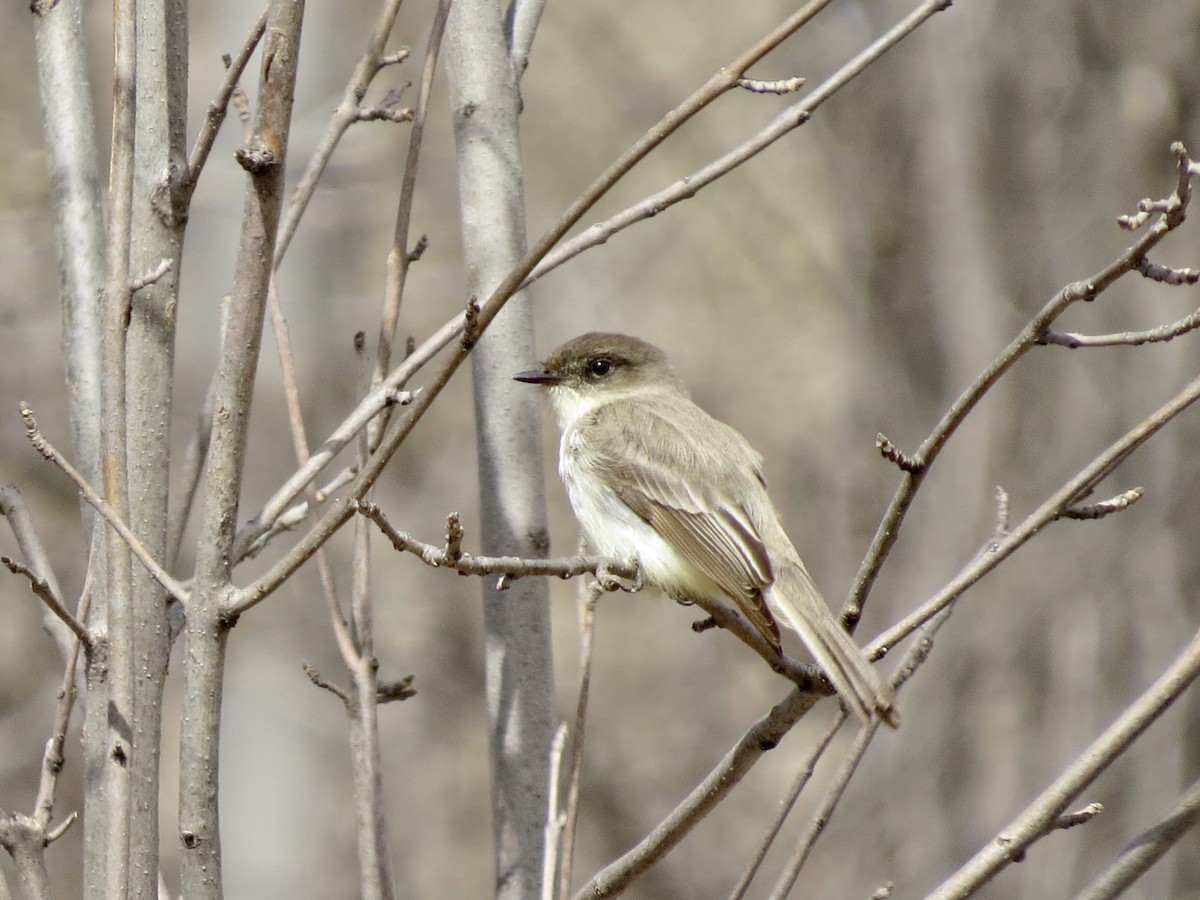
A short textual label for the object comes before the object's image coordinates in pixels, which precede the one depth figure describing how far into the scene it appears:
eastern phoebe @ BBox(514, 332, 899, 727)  6.05
